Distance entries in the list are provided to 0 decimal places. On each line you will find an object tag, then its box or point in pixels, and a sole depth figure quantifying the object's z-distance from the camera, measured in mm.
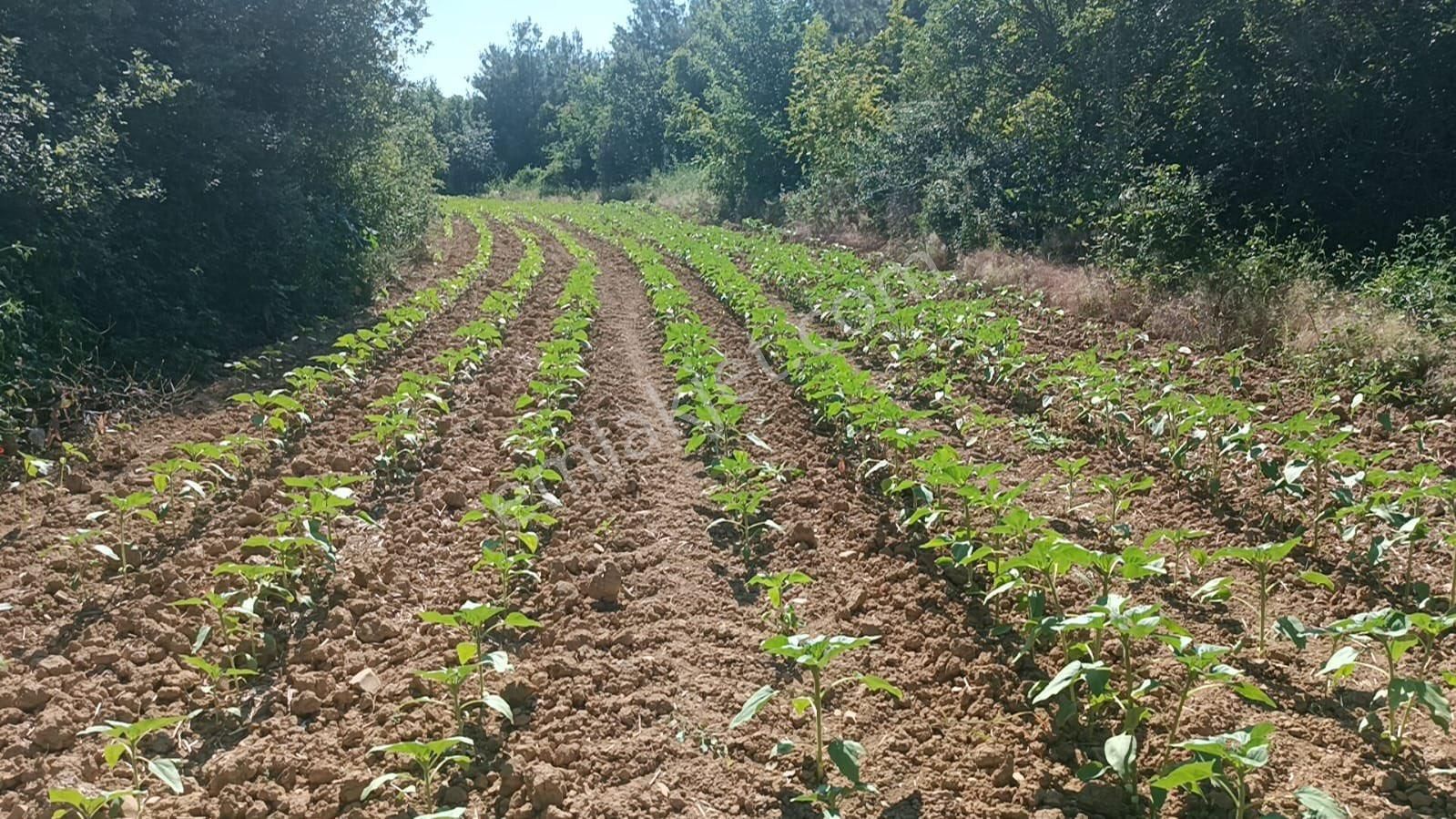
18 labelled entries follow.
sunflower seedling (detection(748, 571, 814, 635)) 3812
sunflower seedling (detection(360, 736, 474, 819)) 2762
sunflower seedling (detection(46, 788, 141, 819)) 2633
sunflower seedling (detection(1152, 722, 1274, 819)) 2283
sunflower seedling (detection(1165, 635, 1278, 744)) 2601
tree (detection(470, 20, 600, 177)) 61281
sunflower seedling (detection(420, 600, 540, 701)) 3398
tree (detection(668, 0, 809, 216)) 27062
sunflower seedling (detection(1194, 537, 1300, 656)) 3230
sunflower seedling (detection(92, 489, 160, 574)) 4430
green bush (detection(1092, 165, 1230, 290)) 9883
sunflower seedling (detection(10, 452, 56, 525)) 5351
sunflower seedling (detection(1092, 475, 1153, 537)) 4328
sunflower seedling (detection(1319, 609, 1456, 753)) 2697
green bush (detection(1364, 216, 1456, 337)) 7289
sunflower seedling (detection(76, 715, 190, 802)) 2840
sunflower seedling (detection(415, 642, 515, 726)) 3150
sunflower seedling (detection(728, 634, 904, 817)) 2809
